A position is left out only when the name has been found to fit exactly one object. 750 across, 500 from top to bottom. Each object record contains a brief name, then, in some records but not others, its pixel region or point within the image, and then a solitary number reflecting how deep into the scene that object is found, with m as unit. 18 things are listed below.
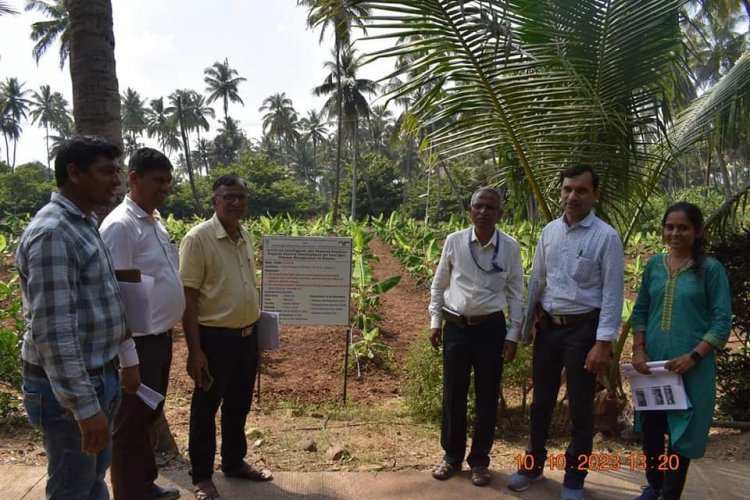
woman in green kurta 2.87
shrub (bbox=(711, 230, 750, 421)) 3.97
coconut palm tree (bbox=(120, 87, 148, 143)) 61.44
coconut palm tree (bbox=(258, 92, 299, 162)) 57.14
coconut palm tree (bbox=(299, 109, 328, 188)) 66.75
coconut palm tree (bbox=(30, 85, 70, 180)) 64.62
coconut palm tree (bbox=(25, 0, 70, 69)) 32.34
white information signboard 4.98
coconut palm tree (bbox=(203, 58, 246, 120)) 56.69
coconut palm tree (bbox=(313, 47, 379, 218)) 36.09
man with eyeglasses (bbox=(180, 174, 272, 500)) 3.08
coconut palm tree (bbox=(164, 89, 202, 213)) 57.00
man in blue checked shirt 1.85
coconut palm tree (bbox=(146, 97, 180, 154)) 57.66
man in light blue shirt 3.05
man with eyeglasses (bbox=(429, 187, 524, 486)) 3.42
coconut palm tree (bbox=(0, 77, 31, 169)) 57.38
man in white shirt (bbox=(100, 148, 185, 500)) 2.76
